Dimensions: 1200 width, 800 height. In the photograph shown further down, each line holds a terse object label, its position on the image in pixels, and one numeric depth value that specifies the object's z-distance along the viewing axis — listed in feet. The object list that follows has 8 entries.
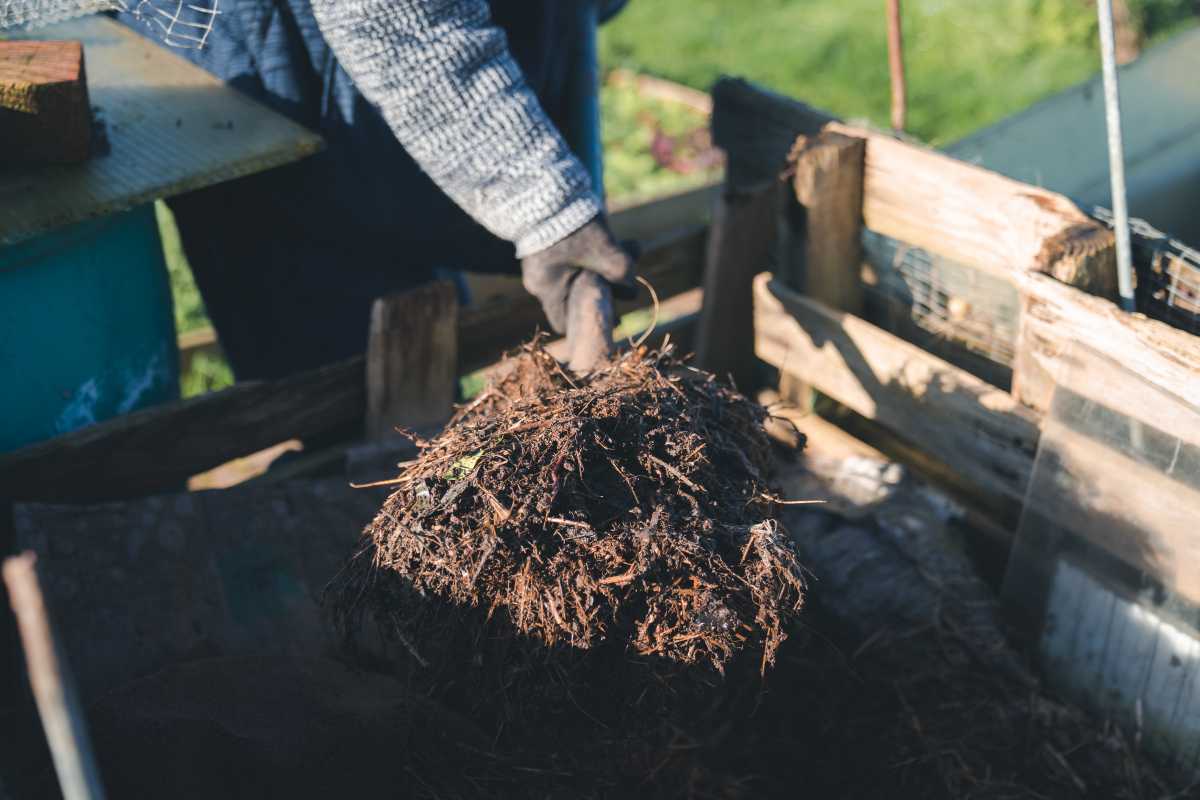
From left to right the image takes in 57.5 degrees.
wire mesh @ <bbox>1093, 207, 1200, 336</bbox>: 8.25
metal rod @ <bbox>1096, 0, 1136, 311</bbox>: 7.61
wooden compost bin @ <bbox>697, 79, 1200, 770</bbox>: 8.01
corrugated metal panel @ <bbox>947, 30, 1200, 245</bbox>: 12.02
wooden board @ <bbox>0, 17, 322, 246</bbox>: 7.88
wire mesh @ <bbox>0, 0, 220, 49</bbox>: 7.04
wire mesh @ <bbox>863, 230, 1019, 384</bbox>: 9.92
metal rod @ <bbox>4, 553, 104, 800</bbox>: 3.35
